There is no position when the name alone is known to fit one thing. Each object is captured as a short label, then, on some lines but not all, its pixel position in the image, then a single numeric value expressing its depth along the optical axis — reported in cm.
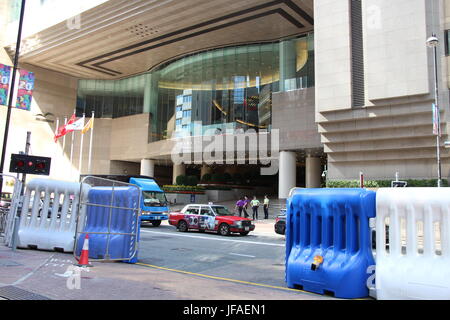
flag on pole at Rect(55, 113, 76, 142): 3371
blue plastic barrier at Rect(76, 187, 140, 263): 1034
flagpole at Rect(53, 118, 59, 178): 4842
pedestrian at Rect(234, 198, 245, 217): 2680
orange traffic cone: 850
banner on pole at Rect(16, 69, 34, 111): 2277
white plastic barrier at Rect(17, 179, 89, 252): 1127
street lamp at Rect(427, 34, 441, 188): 1705
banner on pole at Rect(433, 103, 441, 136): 1812
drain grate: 563
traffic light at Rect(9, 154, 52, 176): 1255
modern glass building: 2350
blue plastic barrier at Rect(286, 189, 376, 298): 686
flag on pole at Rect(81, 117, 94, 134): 3469
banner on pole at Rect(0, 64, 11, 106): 2109
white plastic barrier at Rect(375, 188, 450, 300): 611
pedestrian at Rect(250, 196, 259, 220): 2669
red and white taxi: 1800
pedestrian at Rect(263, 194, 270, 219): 2845
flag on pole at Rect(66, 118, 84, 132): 3281
